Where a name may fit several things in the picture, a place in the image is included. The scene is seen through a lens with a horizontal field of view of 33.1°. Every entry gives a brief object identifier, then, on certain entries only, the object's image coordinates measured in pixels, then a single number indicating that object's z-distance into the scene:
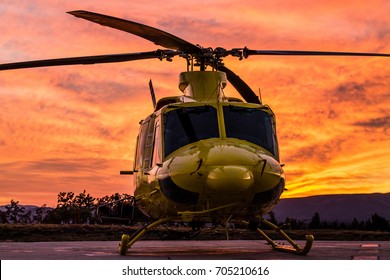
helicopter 11.77
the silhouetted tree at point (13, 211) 54.96
